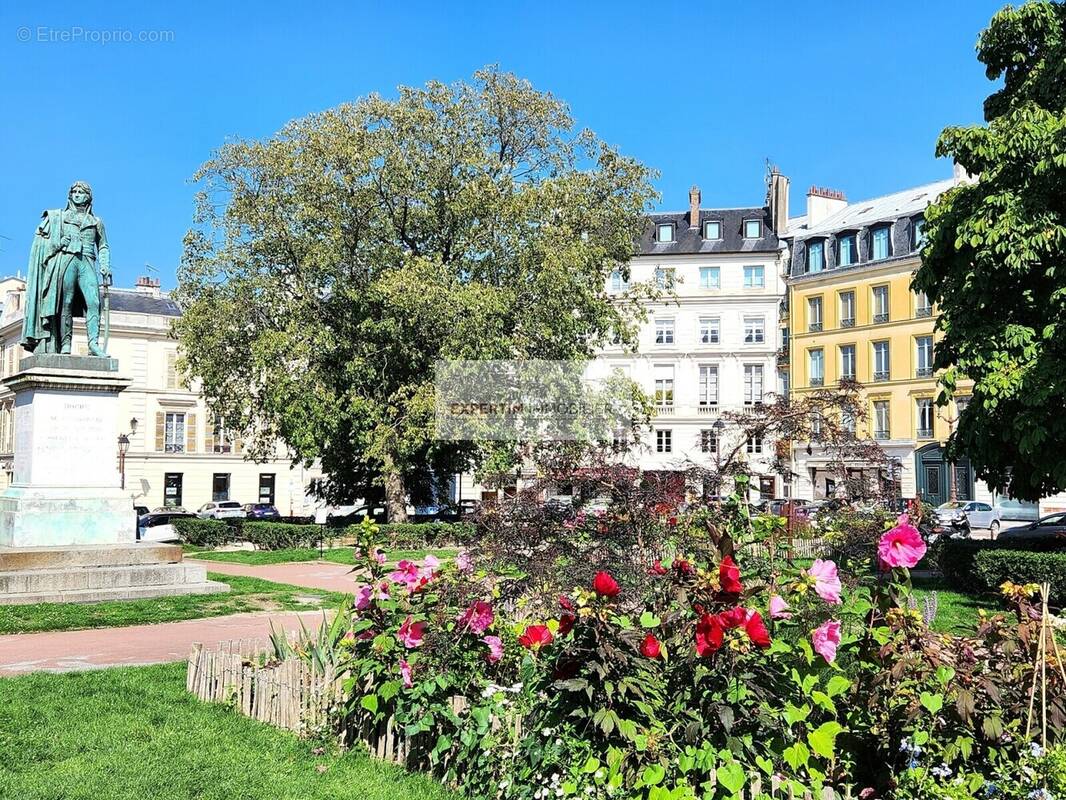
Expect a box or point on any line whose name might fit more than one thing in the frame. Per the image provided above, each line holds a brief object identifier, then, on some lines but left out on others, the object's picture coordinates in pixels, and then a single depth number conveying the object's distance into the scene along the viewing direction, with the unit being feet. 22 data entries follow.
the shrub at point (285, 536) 92.02
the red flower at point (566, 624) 14.78
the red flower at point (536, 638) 15.99
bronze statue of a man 50.93
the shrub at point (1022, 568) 47.47
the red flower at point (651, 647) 14.24
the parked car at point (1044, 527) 92.12
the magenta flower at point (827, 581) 14.60
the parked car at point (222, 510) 164.35
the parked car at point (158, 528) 97.40
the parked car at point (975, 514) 127.95
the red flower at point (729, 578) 13.66
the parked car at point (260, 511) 159.12
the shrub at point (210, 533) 96.07
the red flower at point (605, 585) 14.39
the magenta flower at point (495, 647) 19.10
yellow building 161.27
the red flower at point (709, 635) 13.32
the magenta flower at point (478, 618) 19.21
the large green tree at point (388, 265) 86.74
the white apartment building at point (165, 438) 182.18
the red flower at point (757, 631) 13.24
